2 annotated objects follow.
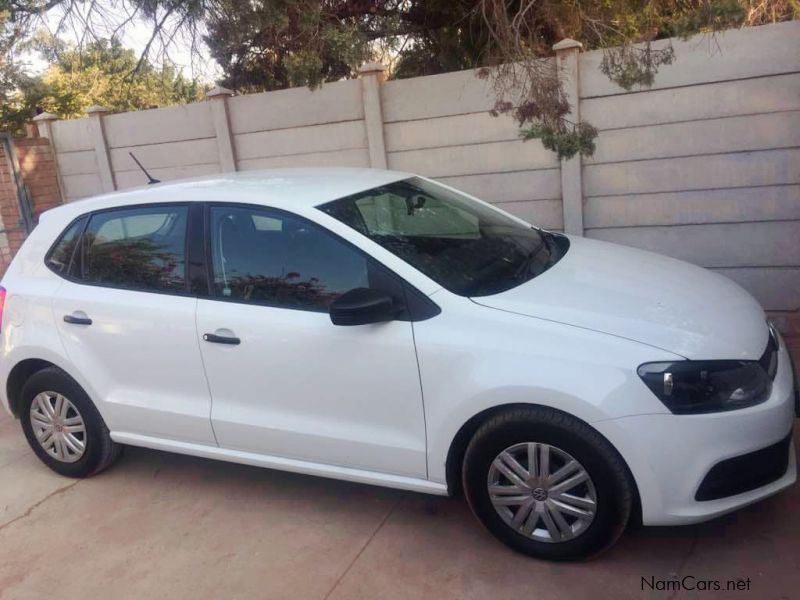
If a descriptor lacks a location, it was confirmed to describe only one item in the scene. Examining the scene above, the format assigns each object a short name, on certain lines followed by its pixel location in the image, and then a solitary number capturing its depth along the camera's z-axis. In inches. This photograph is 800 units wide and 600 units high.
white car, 113.7
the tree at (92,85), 274.2
